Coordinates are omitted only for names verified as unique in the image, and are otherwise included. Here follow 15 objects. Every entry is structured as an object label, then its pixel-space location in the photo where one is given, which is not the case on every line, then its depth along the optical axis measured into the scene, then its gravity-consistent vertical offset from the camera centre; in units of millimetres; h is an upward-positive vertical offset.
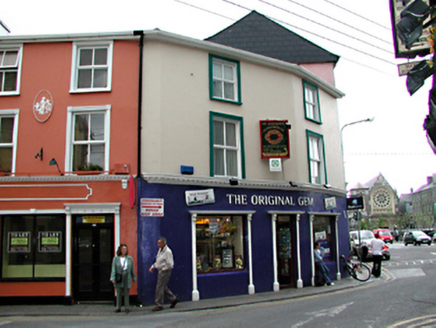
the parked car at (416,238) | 43531 -1429
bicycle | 16859 -1847
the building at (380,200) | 109312 +7367
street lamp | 21753 +5603
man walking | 11148 -1206
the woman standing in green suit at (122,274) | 10969 -1131
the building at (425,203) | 100156 +6517
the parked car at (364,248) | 21188 -1272
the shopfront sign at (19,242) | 12508 -253
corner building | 12703 +1984
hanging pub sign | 14797 +3225
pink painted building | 12227 +2229
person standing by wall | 15516 -1468
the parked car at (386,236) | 50056 -1263
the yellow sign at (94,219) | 12359 +392
